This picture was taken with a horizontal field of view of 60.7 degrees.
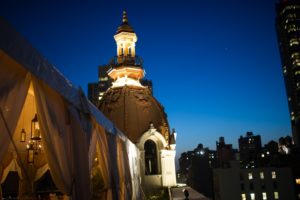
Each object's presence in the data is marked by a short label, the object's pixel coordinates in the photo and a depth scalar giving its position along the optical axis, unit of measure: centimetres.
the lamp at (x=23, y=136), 559
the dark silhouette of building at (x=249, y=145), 8701
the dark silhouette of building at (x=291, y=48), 7187
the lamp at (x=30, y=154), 580
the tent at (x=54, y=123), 294
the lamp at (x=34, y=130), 519
